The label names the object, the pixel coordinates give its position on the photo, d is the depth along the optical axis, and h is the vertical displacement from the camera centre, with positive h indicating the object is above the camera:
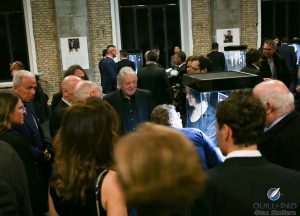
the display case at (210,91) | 3.21 -0.47
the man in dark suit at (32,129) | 3.46 -0.75
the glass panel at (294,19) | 14.24 +0.30
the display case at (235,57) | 10.10 -0.66
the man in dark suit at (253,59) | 5.56 -0.40
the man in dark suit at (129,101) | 4.39 -0.70
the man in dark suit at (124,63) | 8.91 -0.58
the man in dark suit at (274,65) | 6.00 -0.53
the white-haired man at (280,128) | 2.36 -0.59
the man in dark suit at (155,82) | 6.49 -0.74
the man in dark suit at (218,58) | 9.69 -0.62
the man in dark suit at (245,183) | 1.75 -0.65
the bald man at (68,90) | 3.95 -0.50
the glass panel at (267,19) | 13.73 +0.33
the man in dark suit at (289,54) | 8.23 -0.51
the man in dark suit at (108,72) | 9.30 -0.79
